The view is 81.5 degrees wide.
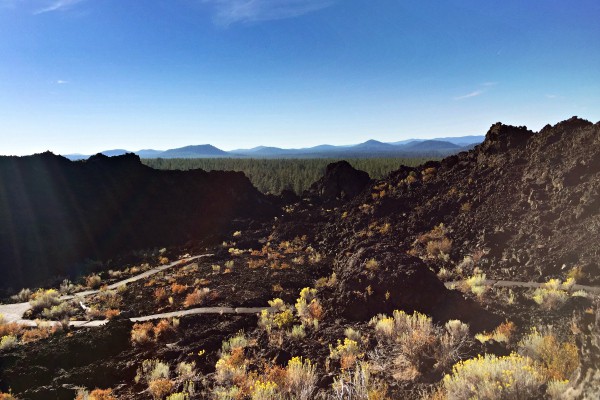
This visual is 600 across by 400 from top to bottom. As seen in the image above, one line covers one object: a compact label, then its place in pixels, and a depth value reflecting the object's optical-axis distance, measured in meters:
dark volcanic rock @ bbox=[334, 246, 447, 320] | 11.11
